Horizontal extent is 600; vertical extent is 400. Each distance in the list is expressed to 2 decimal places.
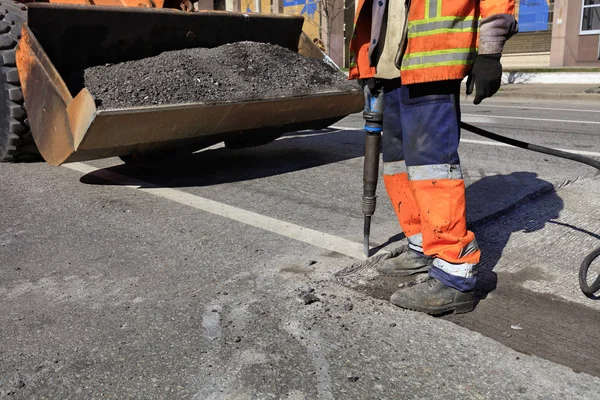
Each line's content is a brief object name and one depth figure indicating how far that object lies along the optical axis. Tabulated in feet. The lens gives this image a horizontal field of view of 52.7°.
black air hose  8.51
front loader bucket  13.38
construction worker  7.80
